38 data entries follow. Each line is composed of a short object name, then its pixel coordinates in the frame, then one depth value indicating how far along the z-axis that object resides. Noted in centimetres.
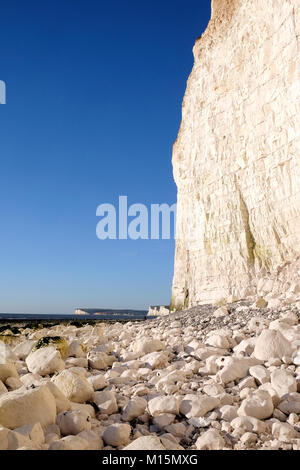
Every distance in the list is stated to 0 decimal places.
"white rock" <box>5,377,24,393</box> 432
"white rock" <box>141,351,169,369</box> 508
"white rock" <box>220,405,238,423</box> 325
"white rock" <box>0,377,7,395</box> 394
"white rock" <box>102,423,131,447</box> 297
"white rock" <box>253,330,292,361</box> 450
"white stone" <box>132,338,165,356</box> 587
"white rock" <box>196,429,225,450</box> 282
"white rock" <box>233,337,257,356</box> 484
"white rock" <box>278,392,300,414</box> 329
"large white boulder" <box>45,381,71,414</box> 337
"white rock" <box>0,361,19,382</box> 448
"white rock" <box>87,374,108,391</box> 439
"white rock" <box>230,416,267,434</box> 299
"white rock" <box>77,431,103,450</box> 284
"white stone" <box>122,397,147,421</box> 351
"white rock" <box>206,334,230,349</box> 527
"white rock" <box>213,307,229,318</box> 820
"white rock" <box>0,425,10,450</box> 253
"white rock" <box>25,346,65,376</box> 503
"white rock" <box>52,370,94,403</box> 379
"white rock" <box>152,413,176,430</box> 332
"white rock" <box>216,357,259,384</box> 405
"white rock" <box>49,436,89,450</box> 265
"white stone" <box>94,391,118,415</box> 365
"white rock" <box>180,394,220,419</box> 339
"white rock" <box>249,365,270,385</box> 388
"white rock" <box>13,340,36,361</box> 656
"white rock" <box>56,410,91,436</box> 305
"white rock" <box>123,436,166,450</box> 263
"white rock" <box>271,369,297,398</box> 354
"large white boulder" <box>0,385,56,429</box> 300
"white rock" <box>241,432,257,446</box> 284
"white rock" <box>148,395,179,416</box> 346
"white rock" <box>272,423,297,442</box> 284
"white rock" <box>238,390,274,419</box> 321
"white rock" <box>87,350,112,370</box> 563
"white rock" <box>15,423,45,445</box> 275
